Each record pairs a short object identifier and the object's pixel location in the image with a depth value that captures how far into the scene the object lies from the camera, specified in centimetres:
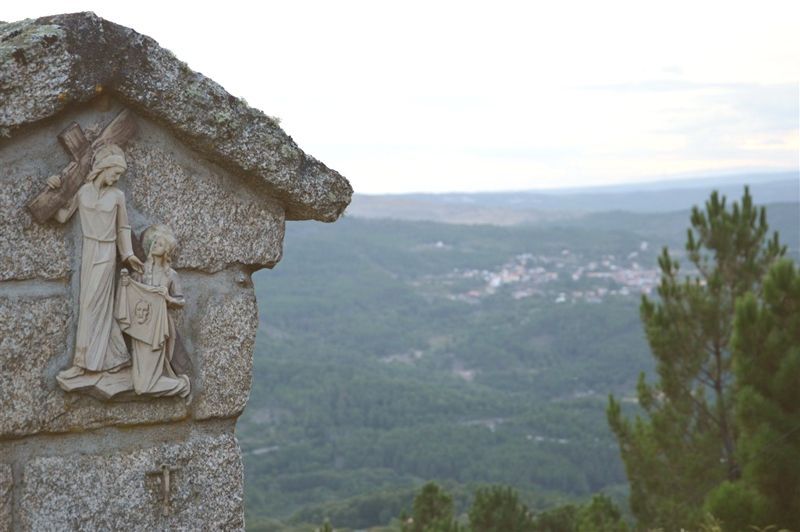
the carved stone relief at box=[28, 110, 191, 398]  319
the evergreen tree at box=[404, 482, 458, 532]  1455
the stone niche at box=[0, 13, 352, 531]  313
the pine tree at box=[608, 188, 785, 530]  1308
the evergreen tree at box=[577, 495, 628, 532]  1189
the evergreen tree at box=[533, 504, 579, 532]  1477
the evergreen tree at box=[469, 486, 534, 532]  1495
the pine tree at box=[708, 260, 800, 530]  704
